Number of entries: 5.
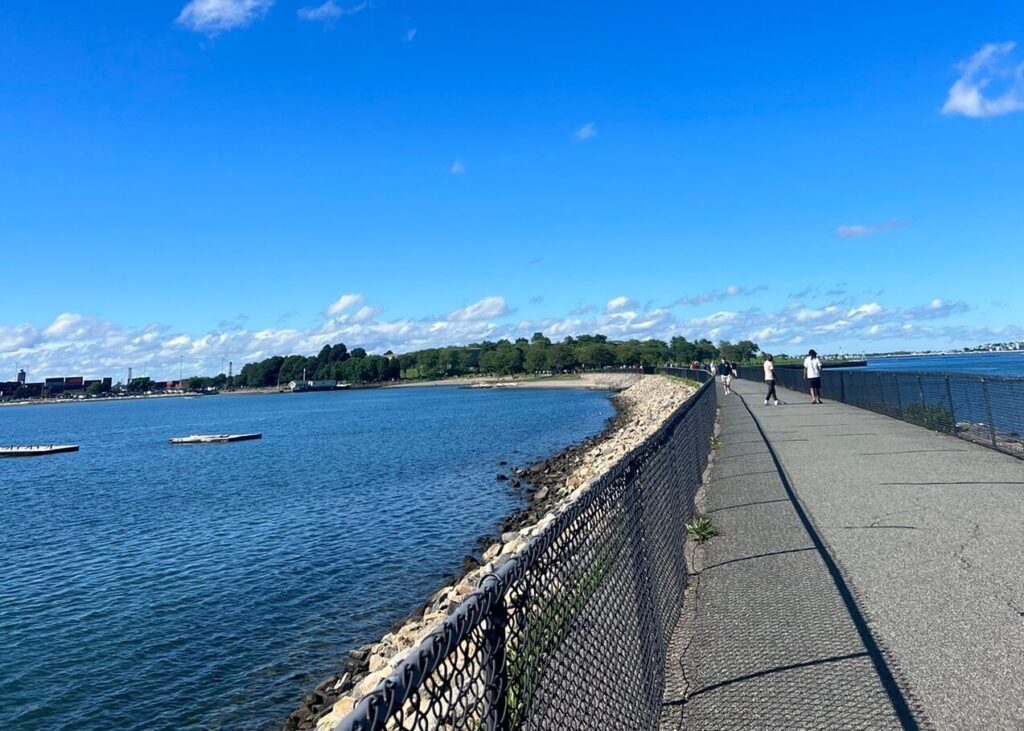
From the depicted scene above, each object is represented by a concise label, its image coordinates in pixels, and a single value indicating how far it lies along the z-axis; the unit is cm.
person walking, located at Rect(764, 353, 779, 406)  2725
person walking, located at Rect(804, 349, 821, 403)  2555
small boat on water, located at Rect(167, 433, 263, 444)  5581
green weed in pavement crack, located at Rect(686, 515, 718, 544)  814
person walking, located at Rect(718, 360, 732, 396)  3824
